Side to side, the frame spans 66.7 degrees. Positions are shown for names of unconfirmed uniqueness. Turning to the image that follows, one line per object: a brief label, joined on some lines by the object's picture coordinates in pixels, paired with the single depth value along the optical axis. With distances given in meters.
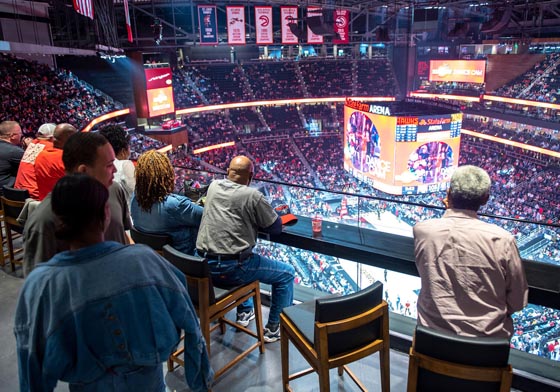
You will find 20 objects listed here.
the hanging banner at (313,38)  17.67
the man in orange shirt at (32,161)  3.98
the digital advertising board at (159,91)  19.25
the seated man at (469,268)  1.93
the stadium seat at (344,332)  2.14
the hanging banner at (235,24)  15.41
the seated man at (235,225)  2.84
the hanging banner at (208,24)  15.58
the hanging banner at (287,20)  15.84
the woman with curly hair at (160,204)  2.85
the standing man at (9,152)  4.56
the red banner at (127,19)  11.55
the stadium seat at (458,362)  1.79
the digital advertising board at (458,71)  23.45
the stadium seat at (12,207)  4.12
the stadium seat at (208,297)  2.56
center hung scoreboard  15.16
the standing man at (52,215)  1.92
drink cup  3.47
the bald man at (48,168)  3.05
